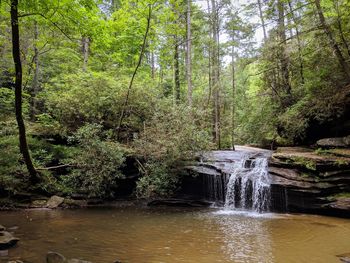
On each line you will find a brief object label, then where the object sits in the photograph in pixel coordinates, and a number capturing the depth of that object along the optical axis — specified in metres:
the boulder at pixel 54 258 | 5.08
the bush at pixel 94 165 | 11.80
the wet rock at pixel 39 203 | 11.47
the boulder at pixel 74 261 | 5.06
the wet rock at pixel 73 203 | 11.69
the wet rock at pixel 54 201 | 11.50
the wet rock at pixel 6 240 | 6.26
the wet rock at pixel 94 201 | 12.14
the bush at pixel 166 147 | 12.28
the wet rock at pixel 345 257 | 5.73
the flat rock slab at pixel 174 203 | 12.39
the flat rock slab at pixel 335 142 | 11.84
